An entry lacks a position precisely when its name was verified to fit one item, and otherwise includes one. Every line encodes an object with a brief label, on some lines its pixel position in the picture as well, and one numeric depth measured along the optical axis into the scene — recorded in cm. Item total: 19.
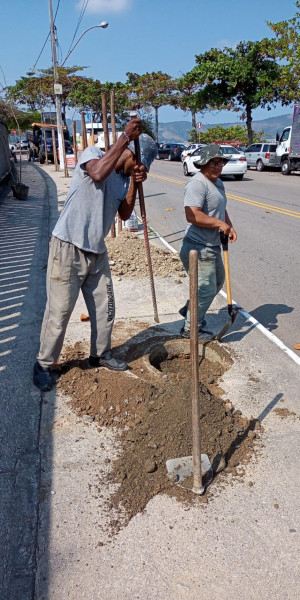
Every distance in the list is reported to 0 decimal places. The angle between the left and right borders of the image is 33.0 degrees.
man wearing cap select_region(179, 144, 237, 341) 422
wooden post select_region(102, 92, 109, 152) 788
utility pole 2408
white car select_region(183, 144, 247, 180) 2084
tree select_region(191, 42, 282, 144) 3278
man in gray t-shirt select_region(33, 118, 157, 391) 343
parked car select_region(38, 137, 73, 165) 3228
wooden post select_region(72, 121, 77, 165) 1690
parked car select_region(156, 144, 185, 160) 3912
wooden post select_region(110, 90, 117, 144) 731
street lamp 2519
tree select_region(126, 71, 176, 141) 4734
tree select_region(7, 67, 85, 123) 4878
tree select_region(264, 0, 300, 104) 2716
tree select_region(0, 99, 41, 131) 4859
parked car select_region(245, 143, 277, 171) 2653
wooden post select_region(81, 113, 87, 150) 1032
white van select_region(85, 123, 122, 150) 3553
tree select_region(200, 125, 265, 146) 3843
